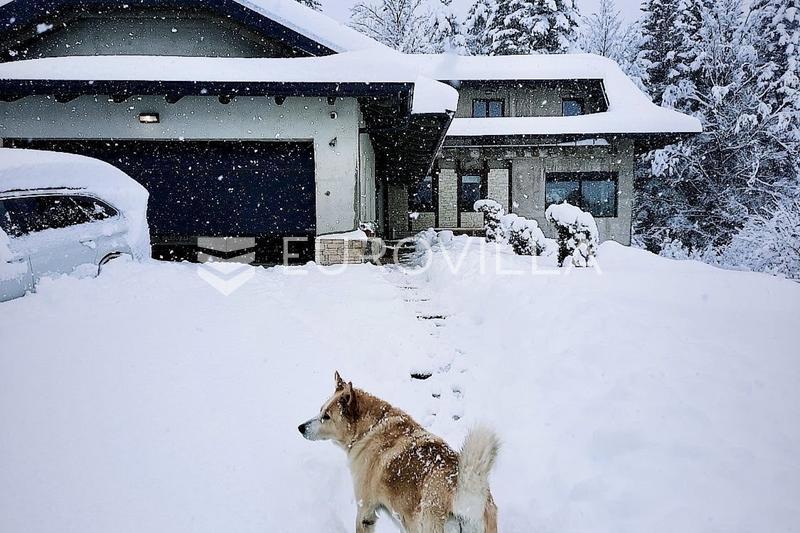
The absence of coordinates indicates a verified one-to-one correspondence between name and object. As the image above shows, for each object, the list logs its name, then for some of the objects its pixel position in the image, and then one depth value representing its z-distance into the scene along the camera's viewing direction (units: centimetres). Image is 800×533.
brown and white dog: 210
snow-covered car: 530
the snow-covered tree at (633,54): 2698
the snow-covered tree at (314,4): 3231
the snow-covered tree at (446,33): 3022
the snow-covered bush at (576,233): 897
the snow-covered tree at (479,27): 3027
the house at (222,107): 954
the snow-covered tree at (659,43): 2595
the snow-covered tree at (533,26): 2881
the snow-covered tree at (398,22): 3231
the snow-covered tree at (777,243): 1265
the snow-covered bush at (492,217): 1491
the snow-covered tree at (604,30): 3186
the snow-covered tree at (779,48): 2283
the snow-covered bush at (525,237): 1141
